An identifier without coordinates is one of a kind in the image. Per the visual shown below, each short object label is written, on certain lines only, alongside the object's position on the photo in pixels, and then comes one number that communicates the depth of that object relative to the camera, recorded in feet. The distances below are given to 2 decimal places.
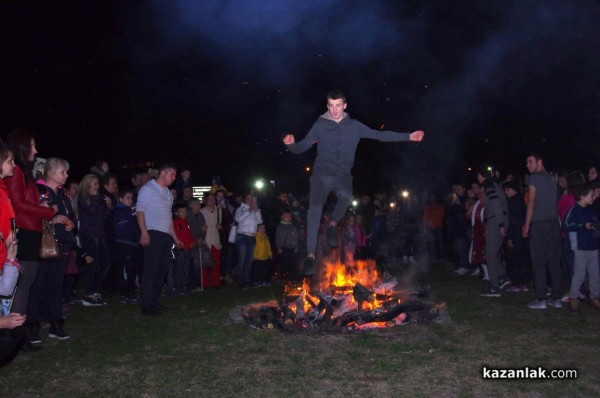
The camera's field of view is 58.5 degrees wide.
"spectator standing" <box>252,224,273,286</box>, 41.88
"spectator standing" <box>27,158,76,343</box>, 21.47
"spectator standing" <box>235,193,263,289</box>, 39.81
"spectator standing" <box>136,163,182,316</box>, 28.35
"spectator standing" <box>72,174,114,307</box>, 31.58
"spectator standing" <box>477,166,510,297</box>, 32.55
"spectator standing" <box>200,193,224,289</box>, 39.98
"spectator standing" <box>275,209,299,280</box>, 43.01
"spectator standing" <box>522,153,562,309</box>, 28.68
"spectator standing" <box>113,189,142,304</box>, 34.32
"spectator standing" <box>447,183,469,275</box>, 46.62
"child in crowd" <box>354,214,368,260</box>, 47.88
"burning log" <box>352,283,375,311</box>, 26.27
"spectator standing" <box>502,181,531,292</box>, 35.27
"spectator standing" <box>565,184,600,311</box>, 27.84
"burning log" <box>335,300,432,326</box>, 24.39
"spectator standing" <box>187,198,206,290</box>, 39.06
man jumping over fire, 22.49
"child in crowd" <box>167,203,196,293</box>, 37.52
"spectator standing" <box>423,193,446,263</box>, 53.57
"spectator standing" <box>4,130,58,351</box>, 18.71
